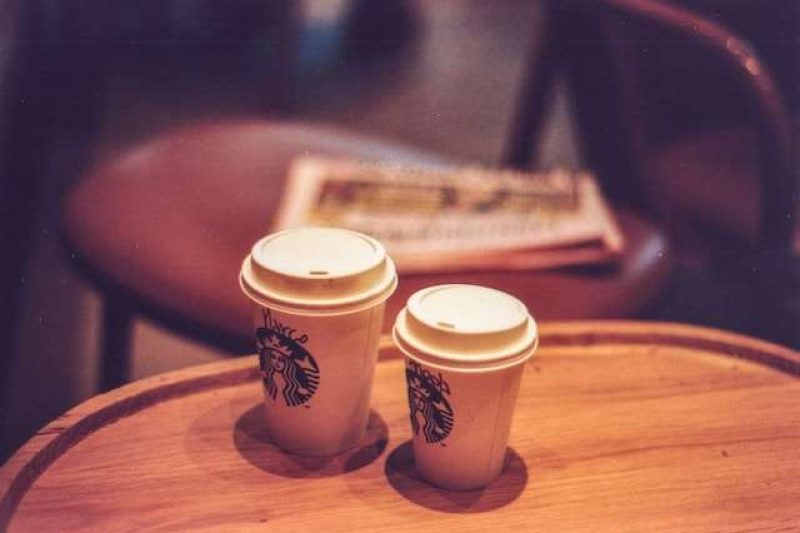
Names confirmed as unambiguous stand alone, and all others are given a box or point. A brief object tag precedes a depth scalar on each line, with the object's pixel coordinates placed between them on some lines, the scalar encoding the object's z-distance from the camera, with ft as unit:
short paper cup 1.86
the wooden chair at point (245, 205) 3.48
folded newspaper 3.67
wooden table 2.03
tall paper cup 1.93
